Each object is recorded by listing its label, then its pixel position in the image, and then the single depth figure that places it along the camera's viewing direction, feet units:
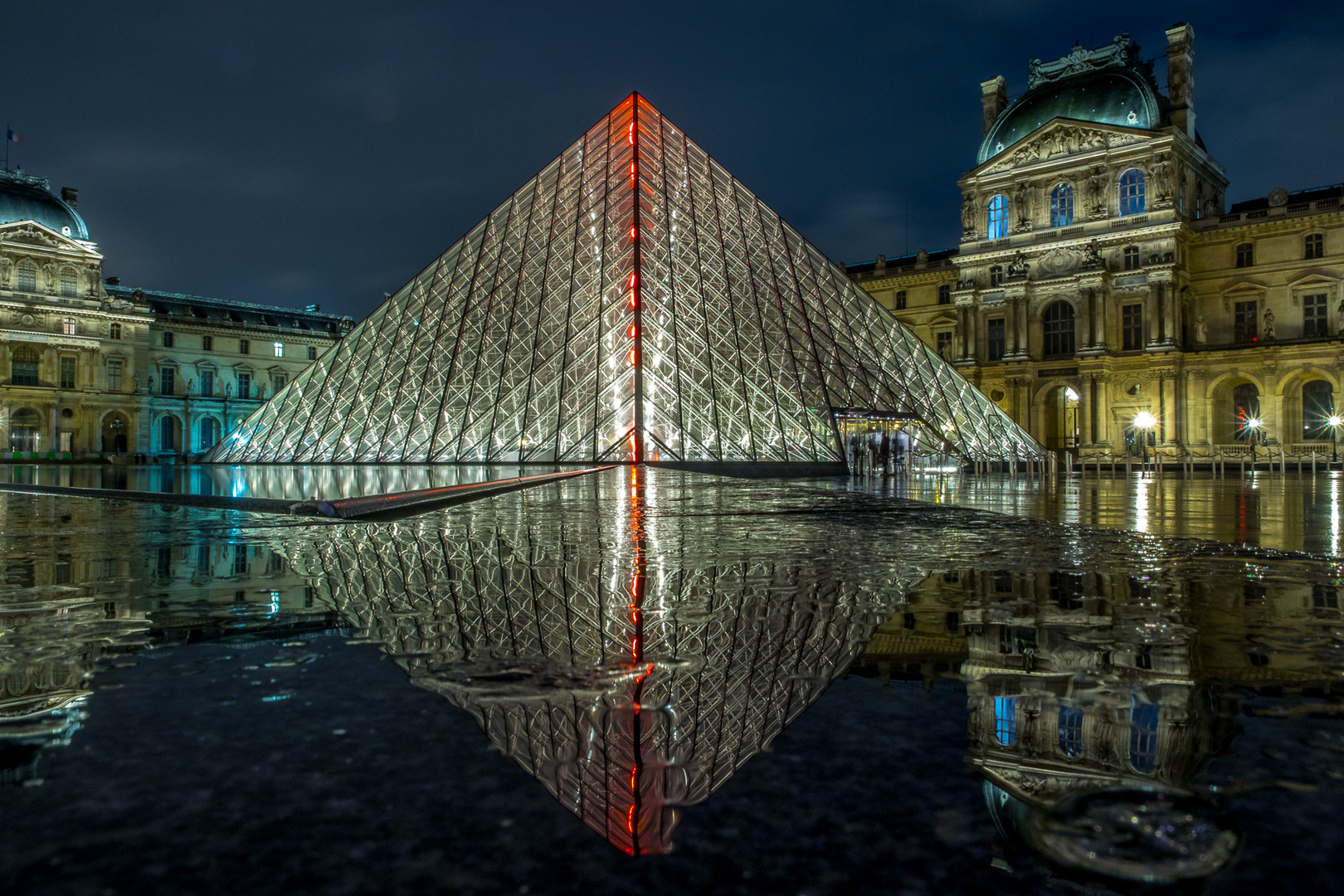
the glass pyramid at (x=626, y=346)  71.05
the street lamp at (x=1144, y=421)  131.13
